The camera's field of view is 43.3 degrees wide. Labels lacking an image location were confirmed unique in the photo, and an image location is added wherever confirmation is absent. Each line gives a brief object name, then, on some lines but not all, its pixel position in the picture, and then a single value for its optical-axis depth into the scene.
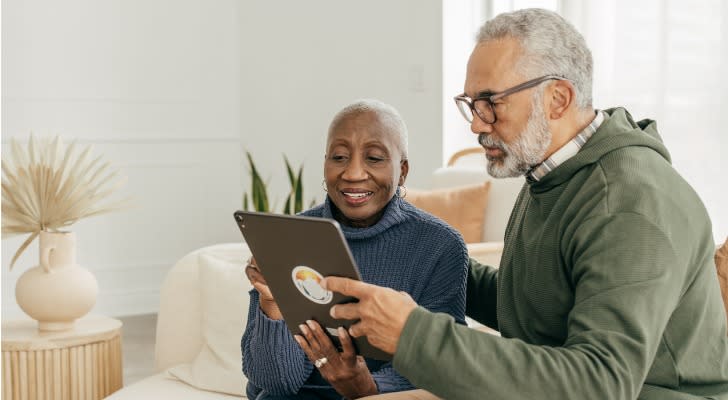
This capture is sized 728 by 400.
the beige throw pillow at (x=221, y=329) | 2.38
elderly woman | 1.79
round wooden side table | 2.63
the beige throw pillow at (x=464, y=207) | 3.27
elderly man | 1.28
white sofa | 2.38
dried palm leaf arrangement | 2.76
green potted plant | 4.82
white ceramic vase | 2.71
